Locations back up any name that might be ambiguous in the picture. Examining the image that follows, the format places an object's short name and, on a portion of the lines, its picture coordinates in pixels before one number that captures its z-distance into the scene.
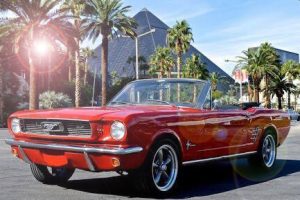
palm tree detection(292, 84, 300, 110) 115.85
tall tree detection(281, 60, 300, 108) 101.25
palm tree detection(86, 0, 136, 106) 40.22
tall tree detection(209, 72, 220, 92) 116.70
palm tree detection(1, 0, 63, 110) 30.56
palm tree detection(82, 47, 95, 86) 94.70
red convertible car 5.36
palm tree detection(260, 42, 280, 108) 69.75
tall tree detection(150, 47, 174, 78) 78.50
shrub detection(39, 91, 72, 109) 47.47
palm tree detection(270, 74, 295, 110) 89.88
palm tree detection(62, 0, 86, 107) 31.95
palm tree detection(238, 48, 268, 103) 69.25
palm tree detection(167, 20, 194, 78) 60.44
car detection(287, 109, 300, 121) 62.11
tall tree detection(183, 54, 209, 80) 79.94
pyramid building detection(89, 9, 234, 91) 156.00
